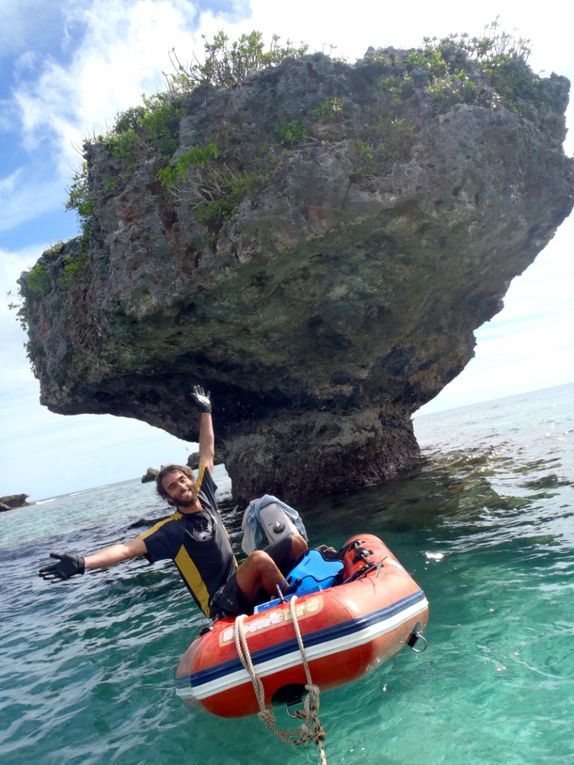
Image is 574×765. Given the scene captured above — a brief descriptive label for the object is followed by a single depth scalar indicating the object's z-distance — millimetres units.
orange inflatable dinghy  3988
